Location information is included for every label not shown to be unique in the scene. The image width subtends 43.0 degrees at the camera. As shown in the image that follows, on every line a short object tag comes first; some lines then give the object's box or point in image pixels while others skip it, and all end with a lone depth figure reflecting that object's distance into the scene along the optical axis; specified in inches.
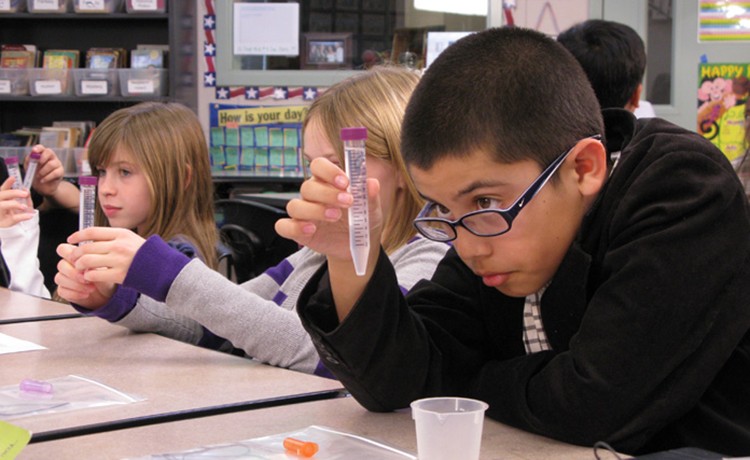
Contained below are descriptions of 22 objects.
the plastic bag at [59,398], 42.5
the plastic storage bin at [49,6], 167.5
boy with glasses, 36.9
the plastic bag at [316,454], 34.4
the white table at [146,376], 41.6
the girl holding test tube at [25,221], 80.8
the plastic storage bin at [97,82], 166.9
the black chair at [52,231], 109.0
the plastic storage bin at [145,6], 165.9
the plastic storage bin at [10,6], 169.6
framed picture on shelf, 177.9
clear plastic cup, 31.4
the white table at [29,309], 68.5
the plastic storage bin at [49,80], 168.1
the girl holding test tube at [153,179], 86.0
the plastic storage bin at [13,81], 168.6
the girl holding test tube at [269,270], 53.2
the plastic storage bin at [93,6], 166.6
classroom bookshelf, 167.2
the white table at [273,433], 35.8
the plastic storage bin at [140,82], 166.2
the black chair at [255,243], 115.6
